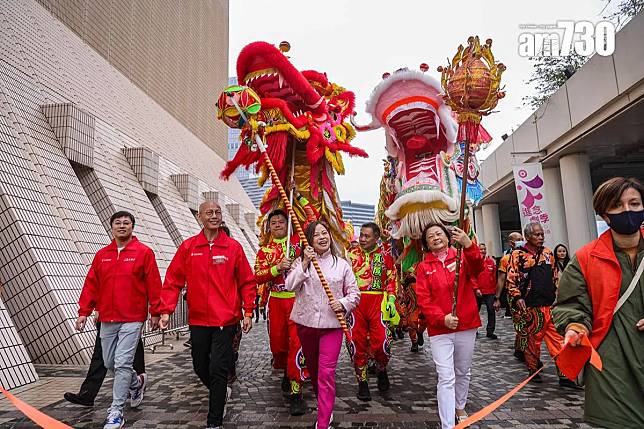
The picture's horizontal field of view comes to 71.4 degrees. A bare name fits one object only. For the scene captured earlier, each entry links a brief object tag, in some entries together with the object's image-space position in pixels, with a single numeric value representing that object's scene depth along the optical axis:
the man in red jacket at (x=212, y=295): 3.49
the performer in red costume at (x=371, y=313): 4.46
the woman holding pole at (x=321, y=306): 3.26
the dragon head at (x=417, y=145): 4.70
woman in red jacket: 3.22
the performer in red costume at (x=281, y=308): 4.01
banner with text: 10.27
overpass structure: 7.81
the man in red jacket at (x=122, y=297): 3.71
